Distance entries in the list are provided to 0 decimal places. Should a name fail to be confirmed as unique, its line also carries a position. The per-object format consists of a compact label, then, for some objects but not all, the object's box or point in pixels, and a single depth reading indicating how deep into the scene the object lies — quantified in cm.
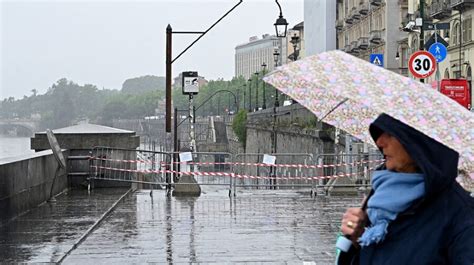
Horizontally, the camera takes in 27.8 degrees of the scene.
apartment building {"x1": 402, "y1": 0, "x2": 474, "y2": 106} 6056
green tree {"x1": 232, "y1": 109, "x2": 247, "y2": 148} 10194
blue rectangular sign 3303
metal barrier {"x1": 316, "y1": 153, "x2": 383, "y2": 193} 2377
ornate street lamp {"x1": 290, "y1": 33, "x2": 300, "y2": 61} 4462
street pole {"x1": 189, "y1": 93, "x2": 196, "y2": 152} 3695
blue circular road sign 3203
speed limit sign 2564
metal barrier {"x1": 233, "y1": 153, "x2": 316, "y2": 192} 2414
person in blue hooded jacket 370
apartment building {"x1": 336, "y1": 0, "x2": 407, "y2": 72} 8175
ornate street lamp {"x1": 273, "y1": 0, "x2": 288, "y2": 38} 3238
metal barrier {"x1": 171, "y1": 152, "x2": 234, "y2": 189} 2328
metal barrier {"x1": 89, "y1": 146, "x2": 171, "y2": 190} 2261
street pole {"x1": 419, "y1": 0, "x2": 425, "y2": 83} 2845
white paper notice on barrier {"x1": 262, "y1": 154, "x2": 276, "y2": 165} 2376
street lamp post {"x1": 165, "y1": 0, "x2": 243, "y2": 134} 2552
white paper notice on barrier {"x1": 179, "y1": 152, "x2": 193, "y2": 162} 2340
